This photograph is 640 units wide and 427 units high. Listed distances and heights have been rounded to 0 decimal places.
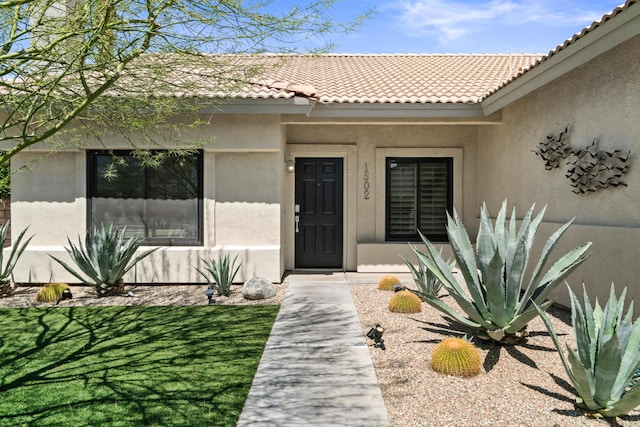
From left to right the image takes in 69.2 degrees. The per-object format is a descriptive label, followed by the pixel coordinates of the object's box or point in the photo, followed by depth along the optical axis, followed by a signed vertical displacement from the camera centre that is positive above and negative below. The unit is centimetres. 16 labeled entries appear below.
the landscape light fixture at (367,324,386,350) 537 -152
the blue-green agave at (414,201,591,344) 483 -76
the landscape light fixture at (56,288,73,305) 802 -159
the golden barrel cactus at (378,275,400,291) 865 -146
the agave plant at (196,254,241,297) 827 -128
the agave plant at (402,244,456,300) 733 -120
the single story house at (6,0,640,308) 643 +65
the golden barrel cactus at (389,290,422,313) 695 -149
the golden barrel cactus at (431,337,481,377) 446 -150
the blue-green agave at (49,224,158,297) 817 -98
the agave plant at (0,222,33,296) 834 -112
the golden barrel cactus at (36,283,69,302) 795 -156
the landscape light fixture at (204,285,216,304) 755 -147
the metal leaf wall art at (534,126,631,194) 621 +64
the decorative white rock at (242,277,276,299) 805 -149
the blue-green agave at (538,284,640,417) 350 -121
